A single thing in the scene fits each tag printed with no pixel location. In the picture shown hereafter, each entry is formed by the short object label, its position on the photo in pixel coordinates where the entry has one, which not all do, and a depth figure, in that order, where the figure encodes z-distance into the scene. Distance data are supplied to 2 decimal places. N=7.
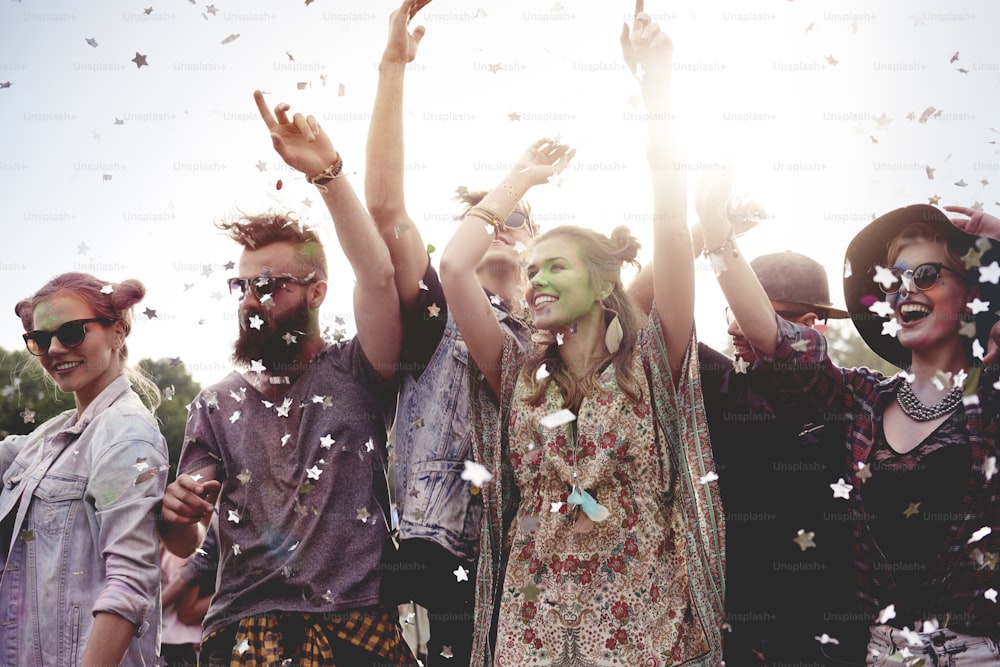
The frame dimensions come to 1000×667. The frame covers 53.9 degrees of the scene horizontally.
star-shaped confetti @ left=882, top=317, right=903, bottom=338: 3.62
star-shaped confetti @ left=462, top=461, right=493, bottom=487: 3.43
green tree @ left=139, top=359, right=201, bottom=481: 24.88
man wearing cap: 3.54
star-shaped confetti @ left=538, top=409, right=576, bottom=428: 3.34
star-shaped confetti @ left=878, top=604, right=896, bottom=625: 3.29
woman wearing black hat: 3.22
